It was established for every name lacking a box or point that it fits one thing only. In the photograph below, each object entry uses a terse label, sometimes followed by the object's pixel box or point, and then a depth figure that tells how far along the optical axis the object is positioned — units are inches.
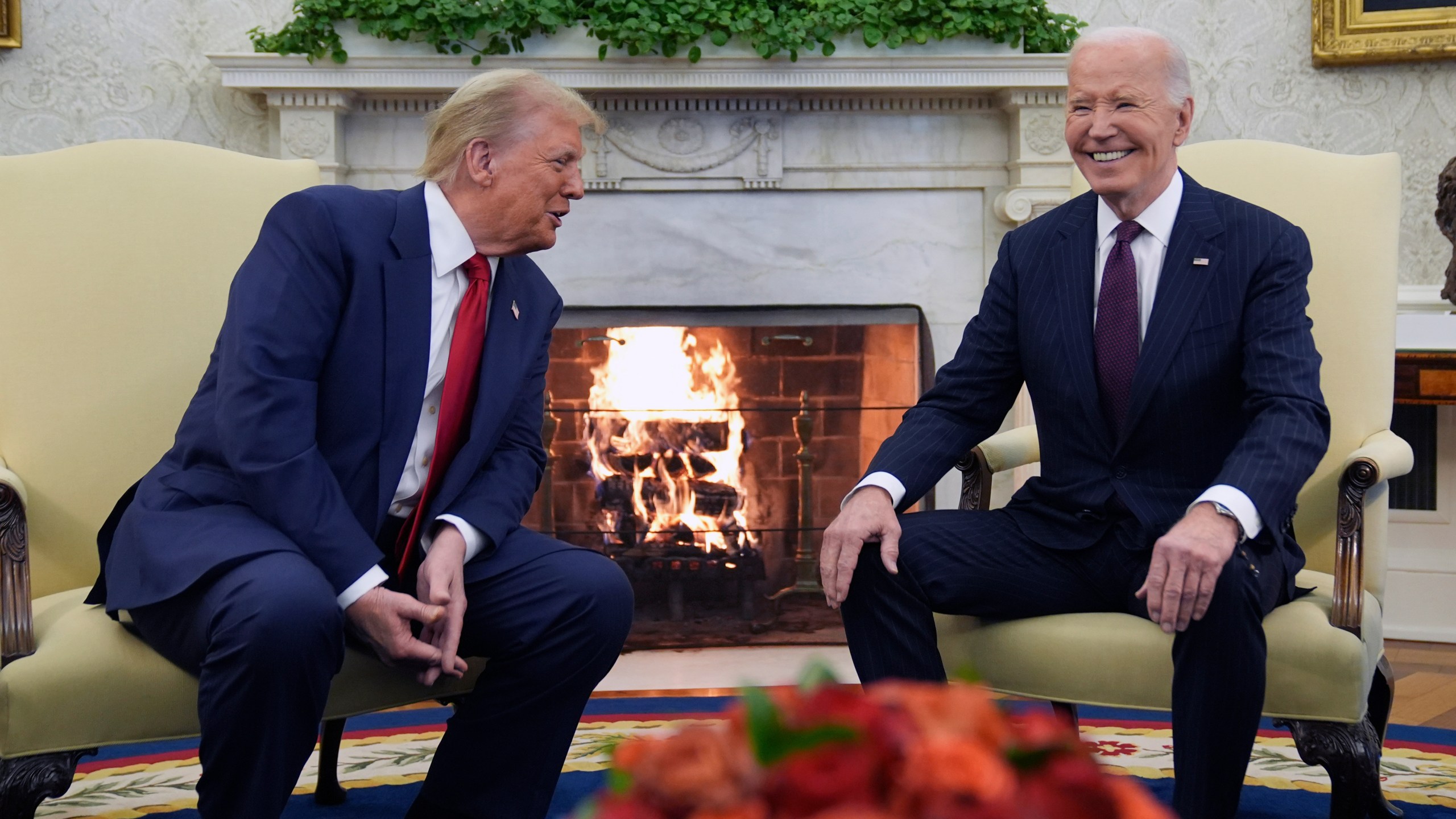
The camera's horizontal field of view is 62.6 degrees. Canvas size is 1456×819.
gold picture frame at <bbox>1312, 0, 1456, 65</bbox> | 135.6
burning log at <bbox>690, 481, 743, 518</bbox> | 137.8
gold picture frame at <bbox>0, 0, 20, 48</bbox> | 132.0
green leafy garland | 123.9
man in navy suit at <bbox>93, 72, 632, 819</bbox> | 57.6
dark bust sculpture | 127.1
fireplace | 136.7
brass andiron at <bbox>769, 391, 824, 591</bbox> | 136.9
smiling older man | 61.5
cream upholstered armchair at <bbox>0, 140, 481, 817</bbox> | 75.2
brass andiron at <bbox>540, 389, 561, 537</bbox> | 135.6
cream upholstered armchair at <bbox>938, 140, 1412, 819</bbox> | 62.5
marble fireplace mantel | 127.6
